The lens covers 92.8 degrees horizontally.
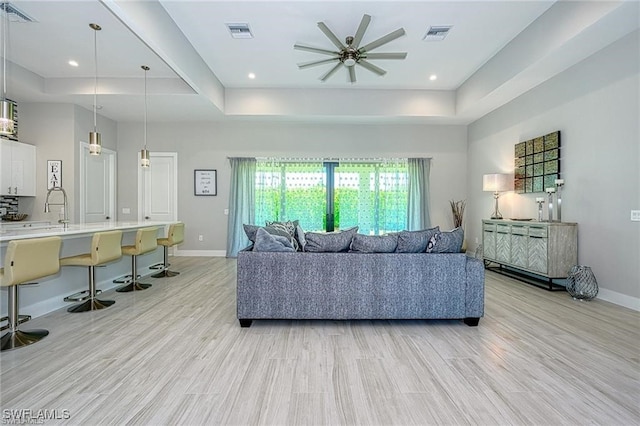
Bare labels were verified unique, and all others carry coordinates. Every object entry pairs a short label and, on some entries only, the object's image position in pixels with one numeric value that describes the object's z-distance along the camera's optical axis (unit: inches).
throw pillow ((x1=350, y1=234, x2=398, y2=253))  116.5
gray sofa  112.1
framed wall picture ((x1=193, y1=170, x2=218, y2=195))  271.4
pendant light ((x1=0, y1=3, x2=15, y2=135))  99.8
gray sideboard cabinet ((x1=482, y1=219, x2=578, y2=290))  158.7
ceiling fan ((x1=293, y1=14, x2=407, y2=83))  134.5
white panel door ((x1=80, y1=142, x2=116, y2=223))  232.7
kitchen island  112.5
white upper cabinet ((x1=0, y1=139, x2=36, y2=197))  198.5
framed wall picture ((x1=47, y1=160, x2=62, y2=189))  218.1
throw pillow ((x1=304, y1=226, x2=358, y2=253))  116.3
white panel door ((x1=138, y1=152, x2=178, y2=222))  271.7
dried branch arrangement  268.4
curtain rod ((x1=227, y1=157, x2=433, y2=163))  269.1
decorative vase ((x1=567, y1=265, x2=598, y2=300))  145.2
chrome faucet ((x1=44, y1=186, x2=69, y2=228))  219.8
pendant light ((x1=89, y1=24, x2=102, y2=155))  142.5
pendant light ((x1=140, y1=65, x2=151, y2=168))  189.6
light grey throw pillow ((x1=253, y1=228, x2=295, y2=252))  114.9
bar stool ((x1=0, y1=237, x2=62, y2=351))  91.4
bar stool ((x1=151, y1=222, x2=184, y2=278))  192.2
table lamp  207.0
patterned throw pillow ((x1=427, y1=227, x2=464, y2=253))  115.2
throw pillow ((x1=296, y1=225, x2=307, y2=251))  157.4
